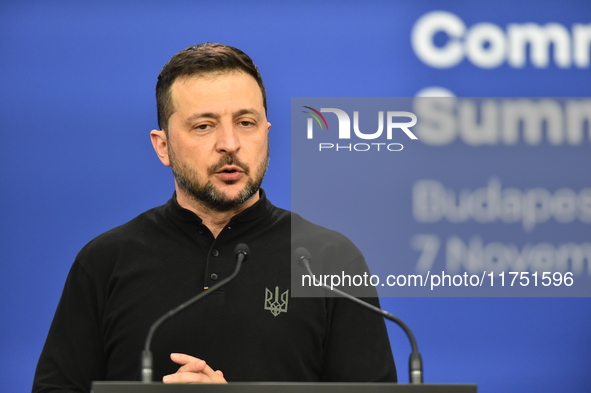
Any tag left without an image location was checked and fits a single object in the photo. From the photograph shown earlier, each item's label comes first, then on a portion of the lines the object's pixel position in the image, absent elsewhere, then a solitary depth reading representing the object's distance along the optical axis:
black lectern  4.47
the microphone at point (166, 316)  4.56
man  4.84
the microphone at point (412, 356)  4.59
